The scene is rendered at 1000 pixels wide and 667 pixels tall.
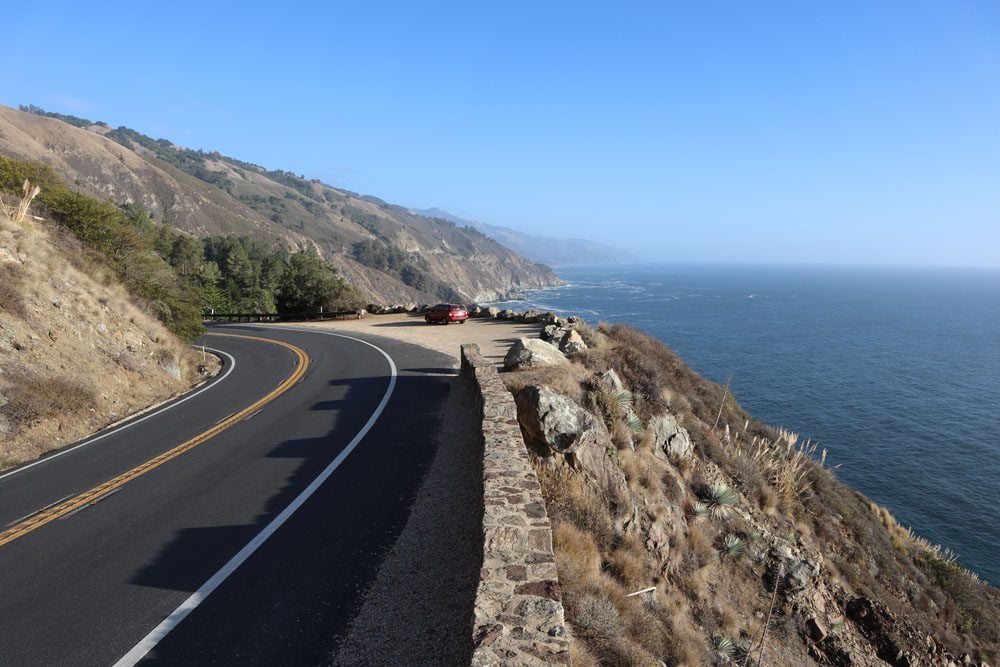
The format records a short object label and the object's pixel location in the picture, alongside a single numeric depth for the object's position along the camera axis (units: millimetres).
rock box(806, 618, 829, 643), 11371
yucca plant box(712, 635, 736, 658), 8820
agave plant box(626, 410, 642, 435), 12859
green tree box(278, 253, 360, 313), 42625
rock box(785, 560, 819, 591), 11820
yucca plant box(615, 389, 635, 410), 12966
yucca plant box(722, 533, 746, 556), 11703
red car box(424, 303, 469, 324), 29891
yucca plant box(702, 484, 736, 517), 12812
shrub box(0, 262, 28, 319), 13633
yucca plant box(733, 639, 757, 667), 9109
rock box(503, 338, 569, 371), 13133
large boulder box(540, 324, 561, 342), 17266
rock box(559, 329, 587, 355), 16059
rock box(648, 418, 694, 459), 13562
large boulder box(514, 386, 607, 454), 9586
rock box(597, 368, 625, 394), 13242
